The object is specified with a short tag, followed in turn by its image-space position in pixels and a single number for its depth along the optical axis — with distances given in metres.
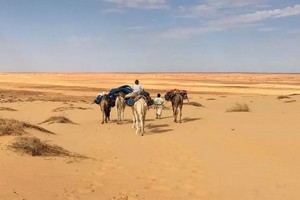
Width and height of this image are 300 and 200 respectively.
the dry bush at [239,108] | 30.70
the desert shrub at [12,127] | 13.53
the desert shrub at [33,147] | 11.28
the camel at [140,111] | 19.08
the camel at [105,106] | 24.22
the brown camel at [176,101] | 23.73
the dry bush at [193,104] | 37.25
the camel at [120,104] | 23.62
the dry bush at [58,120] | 23.94
